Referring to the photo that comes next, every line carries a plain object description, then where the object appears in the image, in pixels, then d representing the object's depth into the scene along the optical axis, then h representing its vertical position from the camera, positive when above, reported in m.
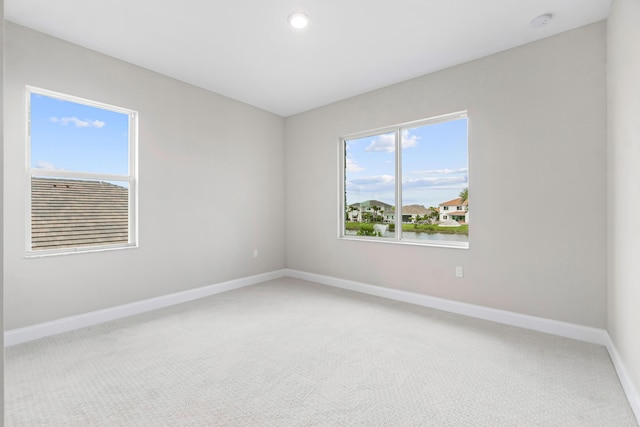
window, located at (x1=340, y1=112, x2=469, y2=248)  3.59 +0.42
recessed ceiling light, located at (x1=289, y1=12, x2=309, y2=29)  2.58 +1.62
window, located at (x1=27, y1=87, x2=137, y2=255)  2.86 +0.40
